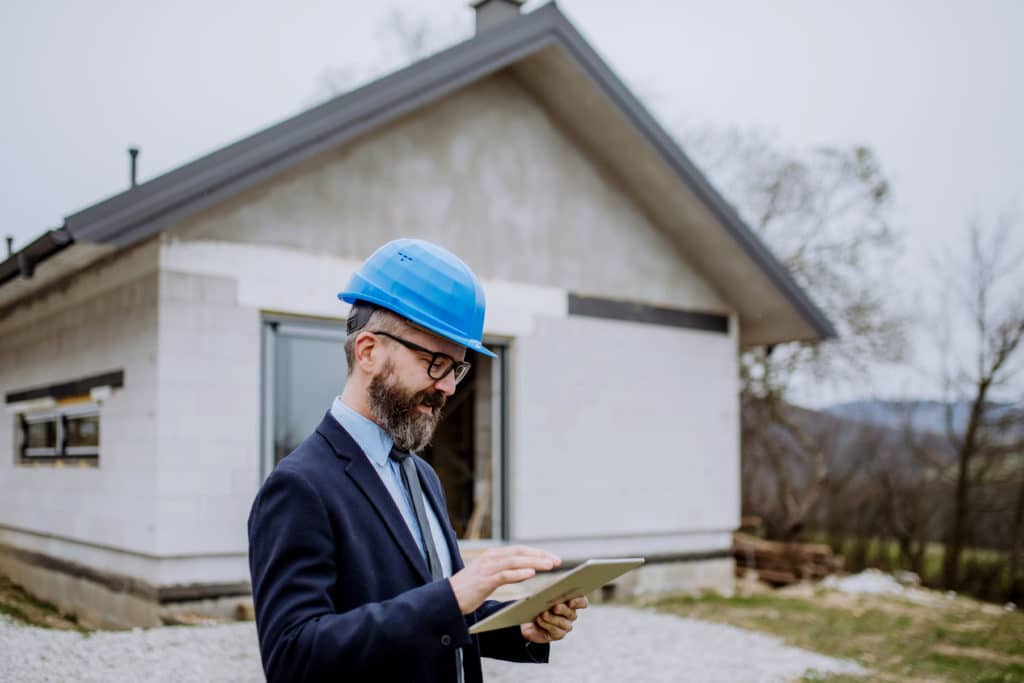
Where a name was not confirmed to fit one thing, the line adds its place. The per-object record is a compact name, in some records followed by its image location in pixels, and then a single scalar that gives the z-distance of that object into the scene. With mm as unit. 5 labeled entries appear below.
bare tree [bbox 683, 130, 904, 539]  19453
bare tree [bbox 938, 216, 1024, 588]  20234
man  1875
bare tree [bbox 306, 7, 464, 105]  21552
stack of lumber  14812
